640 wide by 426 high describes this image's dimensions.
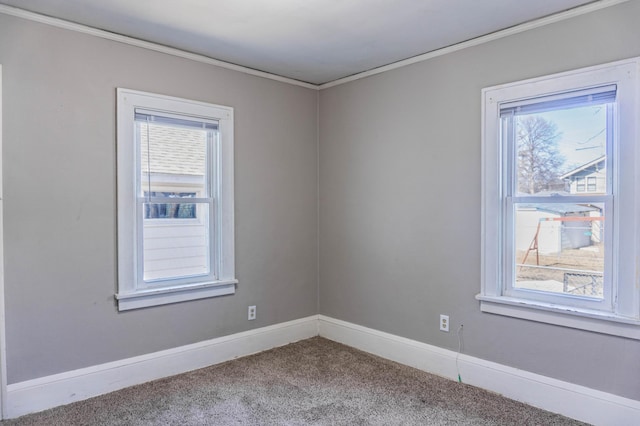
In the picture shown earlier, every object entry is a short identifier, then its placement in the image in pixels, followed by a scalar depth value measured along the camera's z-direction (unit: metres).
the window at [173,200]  2.89
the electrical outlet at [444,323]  3.10
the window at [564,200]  2.31
